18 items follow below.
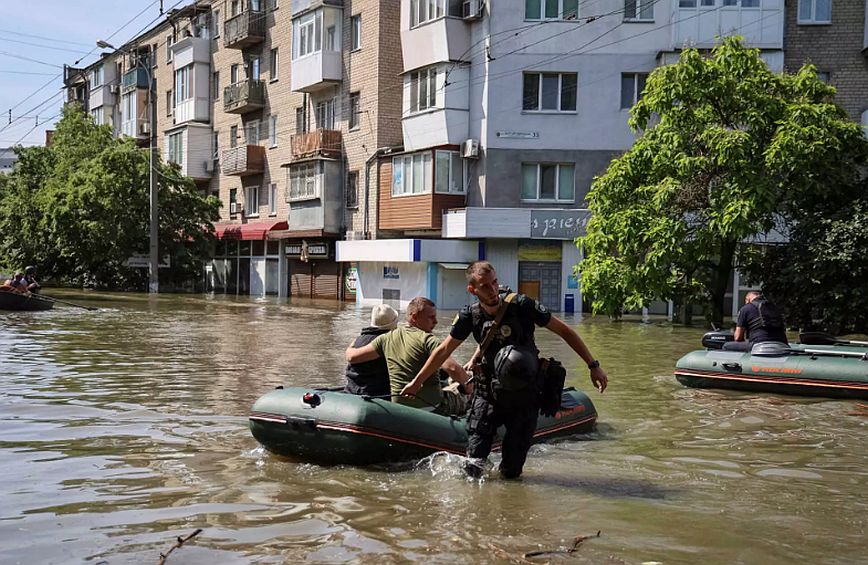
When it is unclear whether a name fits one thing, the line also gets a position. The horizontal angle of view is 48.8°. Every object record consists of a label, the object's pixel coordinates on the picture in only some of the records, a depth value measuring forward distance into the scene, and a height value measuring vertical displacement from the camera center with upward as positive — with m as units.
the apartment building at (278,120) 38.56 +6.29
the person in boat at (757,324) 14.02 -0.97
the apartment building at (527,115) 32.62 +4.92
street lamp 41.75 +0.77
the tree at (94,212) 43.94 +1.82
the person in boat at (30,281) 28.94 -0.99
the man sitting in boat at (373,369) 8.68 -1.06
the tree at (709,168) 23.39 +2.27
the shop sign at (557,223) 33.03 +1.13
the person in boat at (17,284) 27.47 -1.04
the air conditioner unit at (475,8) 34.00 +8.77
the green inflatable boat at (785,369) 12.68 -1.52
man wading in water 6.93 -0.81
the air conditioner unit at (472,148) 33.66 +3.75
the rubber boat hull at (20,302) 26.94 -1.50
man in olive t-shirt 8.34 -0.88
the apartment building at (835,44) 31.05 +7.06
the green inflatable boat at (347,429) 7.89 -1.47
